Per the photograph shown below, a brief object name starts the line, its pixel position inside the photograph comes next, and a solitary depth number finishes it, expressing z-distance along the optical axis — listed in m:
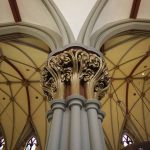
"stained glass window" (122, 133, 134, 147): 7.80
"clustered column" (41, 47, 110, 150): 2.79
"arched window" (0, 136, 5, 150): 7.87
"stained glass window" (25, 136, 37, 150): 7.80
